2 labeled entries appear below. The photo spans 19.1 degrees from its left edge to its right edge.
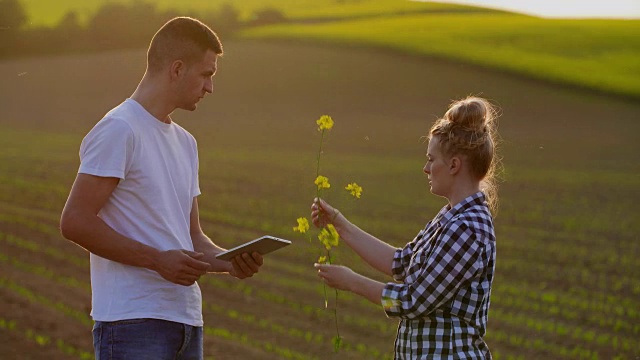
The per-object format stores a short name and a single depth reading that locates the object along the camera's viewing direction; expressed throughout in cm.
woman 550
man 546
